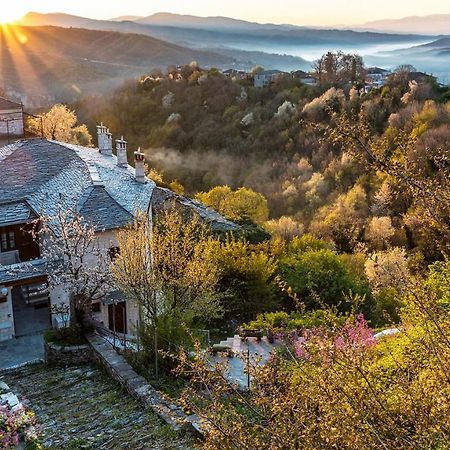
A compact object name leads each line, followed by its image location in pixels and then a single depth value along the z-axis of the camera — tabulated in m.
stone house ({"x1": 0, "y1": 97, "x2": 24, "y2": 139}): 37.05
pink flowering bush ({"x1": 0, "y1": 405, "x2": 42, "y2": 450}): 10.04
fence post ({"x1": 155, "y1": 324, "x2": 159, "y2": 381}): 13.83
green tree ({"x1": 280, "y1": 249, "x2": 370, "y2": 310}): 23.81
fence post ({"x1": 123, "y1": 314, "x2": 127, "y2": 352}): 20.14
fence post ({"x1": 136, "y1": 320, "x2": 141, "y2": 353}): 14.41
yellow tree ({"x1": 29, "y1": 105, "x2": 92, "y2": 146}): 42.42
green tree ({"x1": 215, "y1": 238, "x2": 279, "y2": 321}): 22.62
